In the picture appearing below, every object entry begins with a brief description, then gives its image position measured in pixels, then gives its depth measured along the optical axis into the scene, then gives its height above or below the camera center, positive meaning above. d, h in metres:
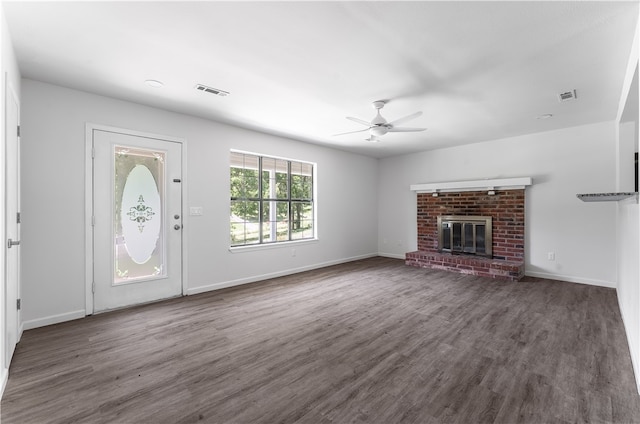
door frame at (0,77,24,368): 2.01 -0.16
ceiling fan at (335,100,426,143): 3.50 +1.03
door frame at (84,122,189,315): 3.33 -0.02
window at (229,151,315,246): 4.86 +0.22
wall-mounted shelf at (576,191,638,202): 2.30 +0.13
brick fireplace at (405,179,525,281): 5.10 -0.38
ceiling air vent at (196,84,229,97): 3.16 +1.32
